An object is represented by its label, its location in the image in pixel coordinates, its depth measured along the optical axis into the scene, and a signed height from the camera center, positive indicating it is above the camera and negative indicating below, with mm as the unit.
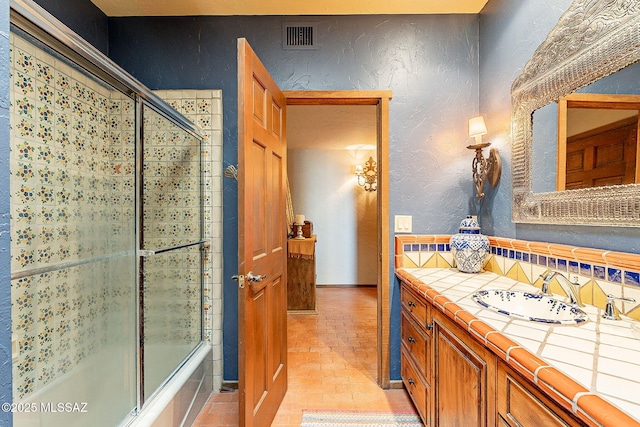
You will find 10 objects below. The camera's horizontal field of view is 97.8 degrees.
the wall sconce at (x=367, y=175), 4516 +613
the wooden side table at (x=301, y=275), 3395 -790
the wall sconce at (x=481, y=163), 1721 +316
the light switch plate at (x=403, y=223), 1964 -77
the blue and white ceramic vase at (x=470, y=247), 1651 -211
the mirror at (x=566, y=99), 999 +522
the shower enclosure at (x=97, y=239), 1381 -165
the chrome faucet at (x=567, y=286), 1070 -295
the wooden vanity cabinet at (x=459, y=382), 719 -594
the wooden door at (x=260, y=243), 1257 -167
